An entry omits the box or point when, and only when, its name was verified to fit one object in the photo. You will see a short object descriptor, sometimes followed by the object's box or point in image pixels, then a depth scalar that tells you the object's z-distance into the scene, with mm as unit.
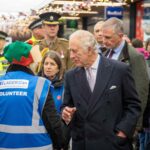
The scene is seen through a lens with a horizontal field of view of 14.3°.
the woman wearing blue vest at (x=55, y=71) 6821
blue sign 23820
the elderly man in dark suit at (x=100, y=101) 5249
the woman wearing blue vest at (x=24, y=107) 4853
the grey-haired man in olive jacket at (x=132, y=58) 6583
